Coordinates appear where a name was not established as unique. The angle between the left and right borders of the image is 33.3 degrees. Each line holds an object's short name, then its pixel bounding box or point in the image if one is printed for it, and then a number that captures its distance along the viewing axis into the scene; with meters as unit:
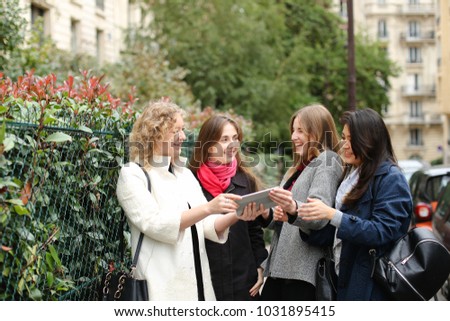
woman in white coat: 4.04
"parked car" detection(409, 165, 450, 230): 11.31
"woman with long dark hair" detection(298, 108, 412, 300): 4.03
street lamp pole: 17.53
